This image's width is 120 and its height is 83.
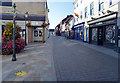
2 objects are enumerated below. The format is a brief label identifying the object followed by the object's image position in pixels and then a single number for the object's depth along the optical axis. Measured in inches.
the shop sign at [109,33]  381.6
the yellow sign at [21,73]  147.7
